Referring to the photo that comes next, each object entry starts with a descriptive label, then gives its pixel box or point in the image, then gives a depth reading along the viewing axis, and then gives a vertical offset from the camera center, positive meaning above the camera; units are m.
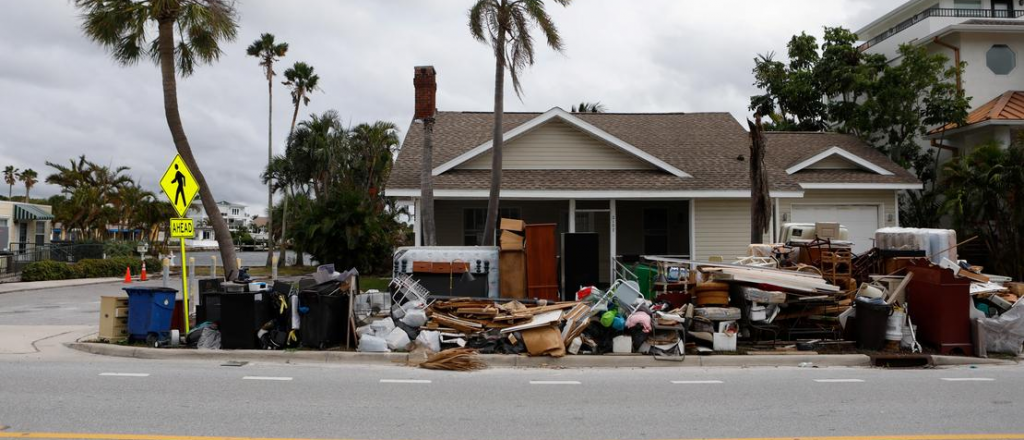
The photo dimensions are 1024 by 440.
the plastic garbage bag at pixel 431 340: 10.91 -1.06
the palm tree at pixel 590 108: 41.38 +9.00
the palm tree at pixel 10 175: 82.56 +9.73
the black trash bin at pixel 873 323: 11.23 -0.76
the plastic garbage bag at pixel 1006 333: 11.34 -0.89
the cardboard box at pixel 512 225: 14.84 +0.86
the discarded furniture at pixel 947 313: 11.27 -0.60
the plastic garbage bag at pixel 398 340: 11.02 -1.07
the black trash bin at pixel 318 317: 11.16 -0.75
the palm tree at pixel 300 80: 45.47 +11.33
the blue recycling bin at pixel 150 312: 11.53 -0.73
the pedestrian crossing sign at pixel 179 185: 12.10 +1.29
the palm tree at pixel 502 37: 16.92 +5.33
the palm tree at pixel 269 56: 43.84 +12.45
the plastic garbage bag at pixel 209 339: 11.16 -1.10
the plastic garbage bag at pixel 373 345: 10.90 -1.13
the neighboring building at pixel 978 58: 25.44 +8.16
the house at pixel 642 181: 18.88 +2.37
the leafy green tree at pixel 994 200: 21.11 +2.13
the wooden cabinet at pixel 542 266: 14.12 +0.05
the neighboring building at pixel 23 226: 33.66 +1.85
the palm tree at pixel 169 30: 15.55 +5.01
